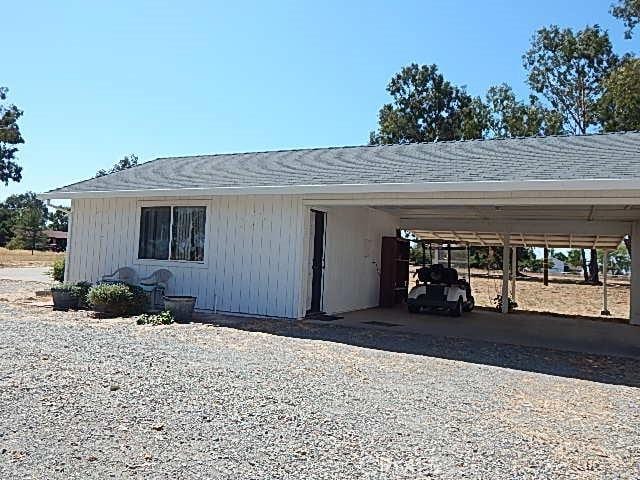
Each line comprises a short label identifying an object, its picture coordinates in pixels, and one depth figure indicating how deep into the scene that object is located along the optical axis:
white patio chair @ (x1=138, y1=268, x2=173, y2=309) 10.84
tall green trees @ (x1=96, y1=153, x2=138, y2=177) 50.91
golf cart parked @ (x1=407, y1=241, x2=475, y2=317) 12.80
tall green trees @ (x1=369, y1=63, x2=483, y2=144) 29.98
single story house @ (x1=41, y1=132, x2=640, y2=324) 8.48
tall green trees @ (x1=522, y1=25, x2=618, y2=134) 26.00
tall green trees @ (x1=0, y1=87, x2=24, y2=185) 32.55
